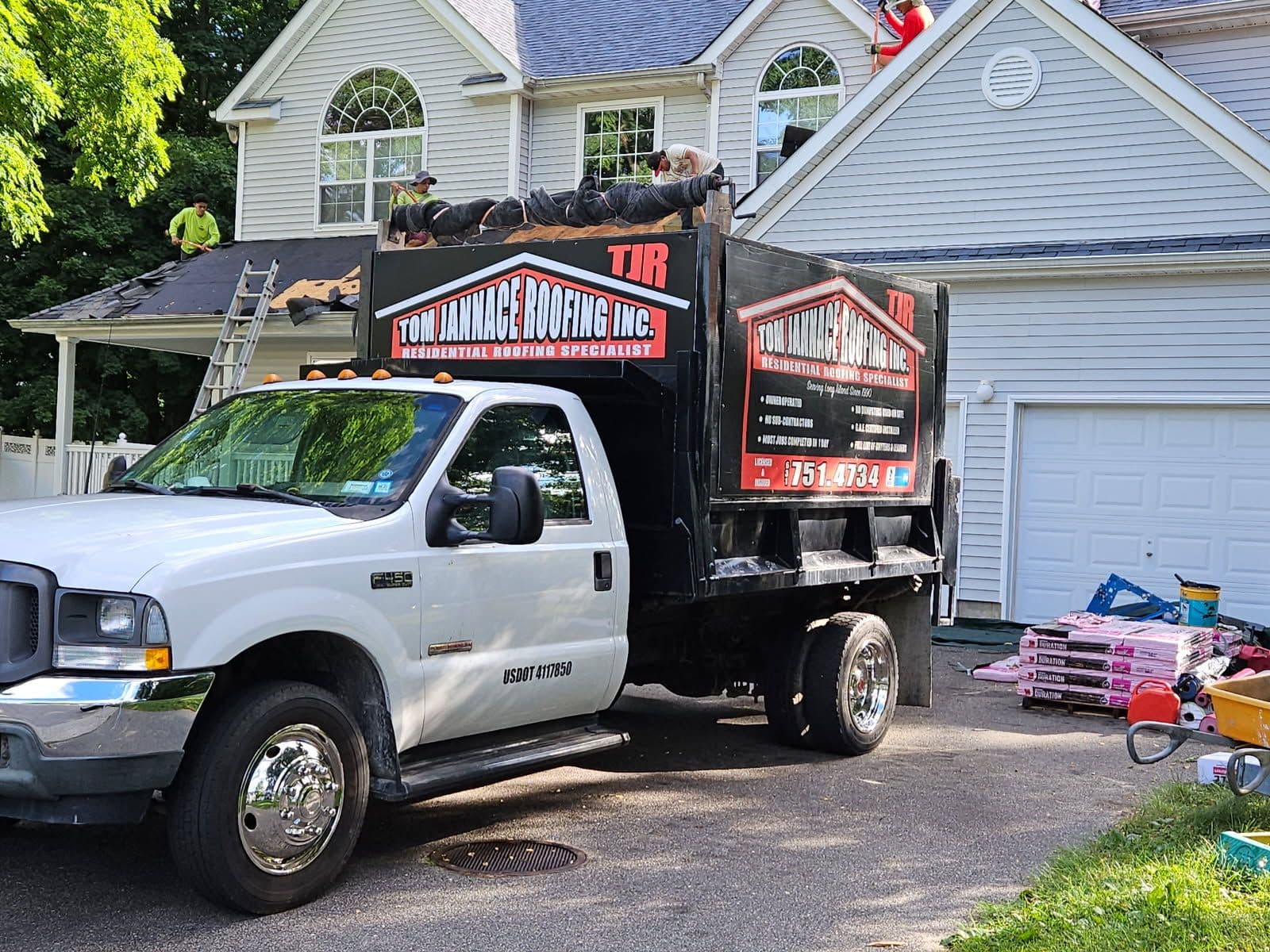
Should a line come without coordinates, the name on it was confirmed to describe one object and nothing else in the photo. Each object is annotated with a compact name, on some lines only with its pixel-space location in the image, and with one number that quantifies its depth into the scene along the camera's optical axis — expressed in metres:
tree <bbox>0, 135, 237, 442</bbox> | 26.91
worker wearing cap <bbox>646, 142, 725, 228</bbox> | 8.58
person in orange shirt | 16.30
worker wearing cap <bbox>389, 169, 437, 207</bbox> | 11.01
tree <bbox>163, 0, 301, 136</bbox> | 30.05
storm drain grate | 5.80
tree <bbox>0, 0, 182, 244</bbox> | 12.54
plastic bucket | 11.34
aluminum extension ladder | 14.84
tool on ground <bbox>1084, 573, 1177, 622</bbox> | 11.73
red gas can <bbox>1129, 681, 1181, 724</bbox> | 7.79
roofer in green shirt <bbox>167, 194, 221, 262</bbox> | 20.30
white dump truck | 4.72
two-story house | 13.14
